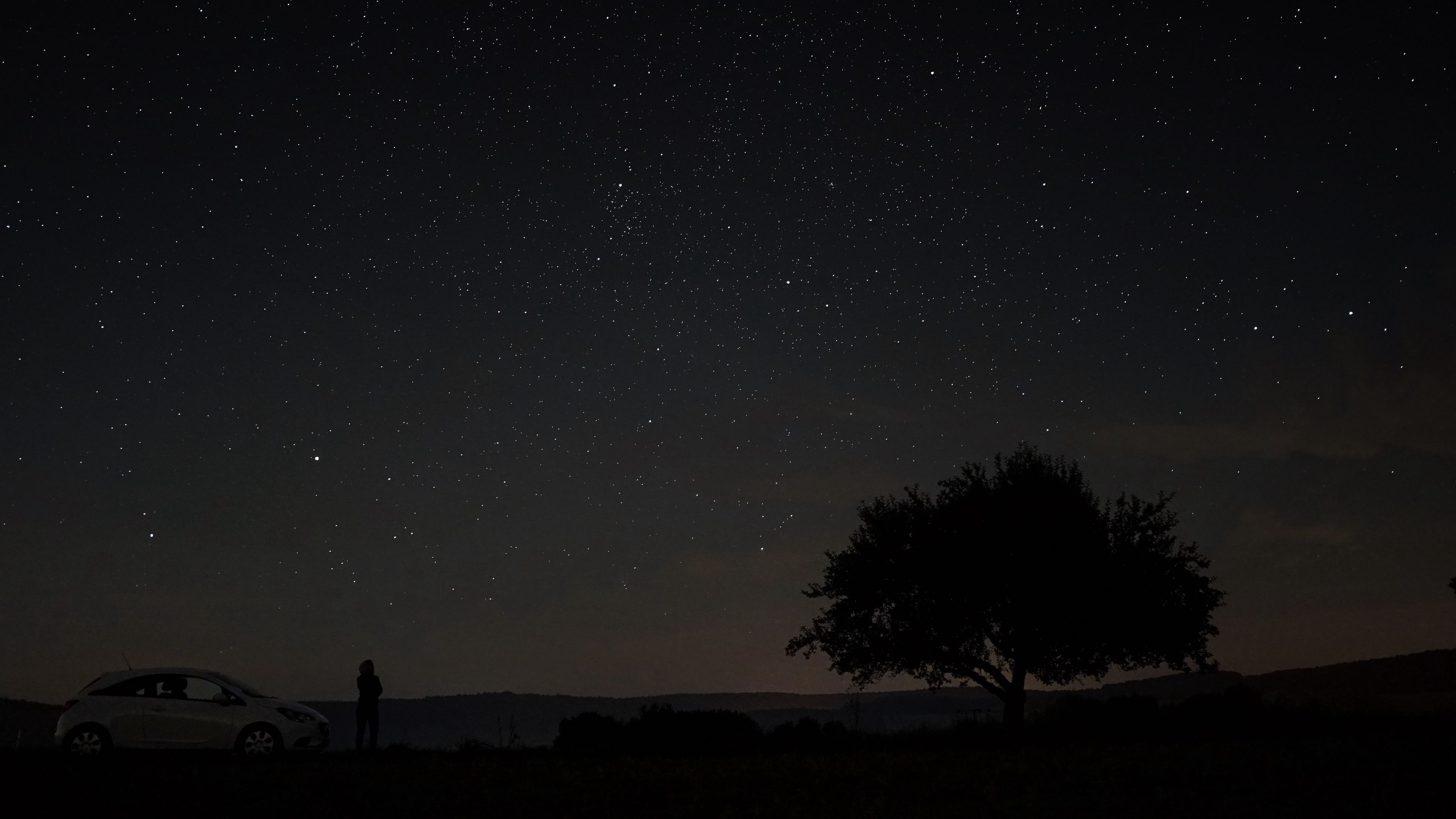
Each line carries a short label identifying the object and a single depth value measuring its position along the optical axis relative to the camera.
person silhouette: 23.88
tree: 32.81
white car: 20.69
